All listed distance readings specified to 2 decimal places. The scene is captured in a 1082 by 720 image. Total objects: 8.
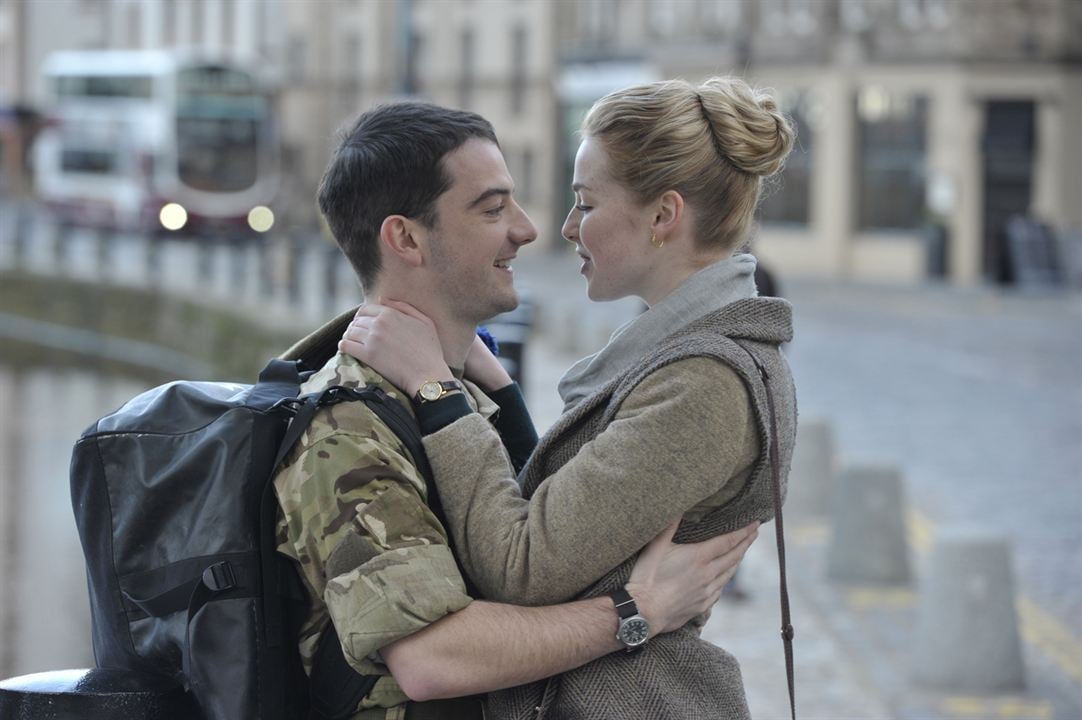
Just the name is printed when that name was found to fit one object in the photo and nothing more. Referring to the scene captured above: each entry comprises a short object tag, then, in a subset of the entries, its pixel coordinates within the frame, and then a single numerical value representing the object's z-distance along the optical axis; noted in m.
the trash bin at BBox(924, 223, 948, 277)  53.88
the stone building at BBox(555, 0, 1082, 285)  54.07
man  3.86
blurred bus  56.42
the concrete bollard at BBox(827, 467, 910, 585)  14.62
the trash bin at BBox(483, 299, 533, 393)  10.49
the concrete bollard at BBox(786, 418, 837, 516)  17.28
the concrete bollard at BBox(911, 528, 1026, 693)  11.53
